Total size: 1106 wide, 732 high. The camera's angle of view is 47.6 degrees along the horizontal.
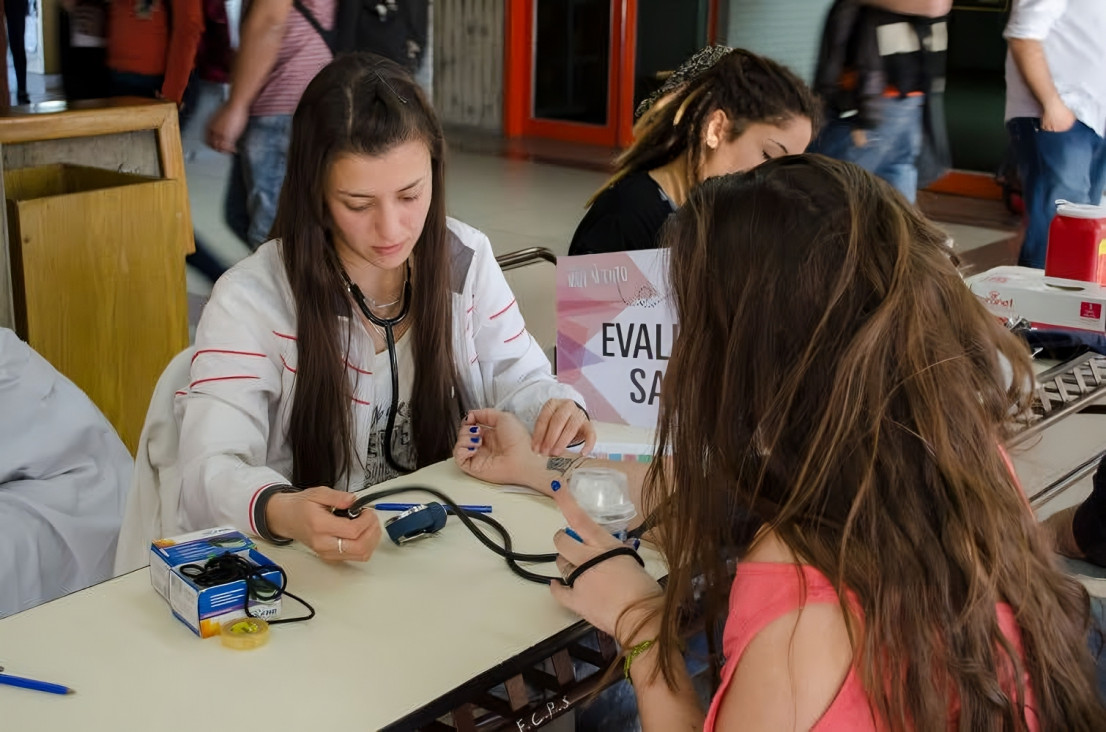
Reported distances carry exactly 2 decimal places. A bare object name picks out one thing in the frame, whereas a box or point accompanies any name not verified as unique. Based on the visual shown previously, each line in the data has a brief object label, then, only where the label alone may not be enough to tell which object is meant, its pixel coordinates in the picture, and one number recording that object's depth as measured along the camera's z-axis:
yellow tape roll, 1.26
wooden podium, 3.15
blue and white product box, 1.29
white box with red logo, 2.49
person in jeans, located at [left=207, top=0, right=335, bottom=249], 4.07
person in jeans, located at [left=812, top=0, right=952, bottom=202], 3.87
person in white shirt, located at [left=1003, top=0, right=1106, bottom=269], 4.28
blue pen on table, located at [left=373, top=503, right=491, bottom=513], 1.63
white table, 1.16
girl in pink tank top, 0.99
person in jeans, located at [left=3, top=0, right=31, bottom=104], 5.36
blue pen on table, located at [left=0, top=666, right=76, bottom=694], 1.19
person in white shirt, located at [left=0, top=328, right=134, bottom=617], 2.23
